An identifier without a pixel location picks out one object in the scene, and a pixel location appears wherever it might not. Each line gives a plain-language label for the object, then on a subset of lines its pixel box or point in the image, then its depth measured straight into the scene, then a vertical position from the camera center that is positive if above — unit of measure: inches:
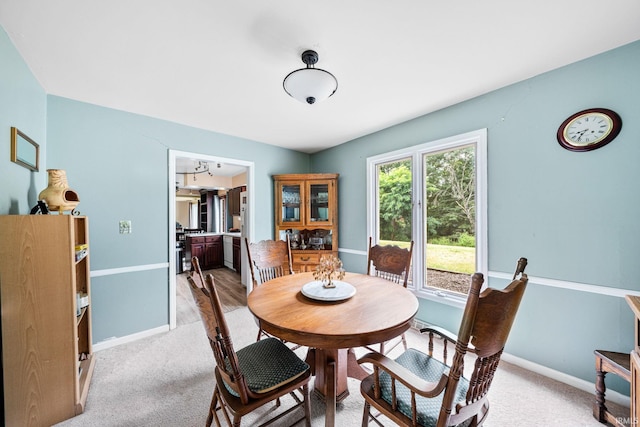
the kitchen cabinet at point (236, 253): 213.3 -34.9
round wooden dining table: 45.2 -21.8
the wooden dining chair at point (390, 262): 87.4 -17.9
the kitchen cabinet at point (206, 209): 291.1 +7.0
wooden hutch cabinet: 143.5 +4.2
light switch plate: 100.1 -5.1
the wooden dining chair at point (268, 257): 93.9 -17.1
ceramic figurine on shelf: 68.3 +6.2
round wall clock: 65.6 +24.5
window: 92.9 +2.5
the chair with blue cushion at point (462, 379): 33.1 -26.1
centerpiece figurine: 67.9 -15.9
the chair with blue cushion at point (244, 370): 41.9 -33.4
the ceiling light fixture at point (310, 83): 58.8 +33.4
